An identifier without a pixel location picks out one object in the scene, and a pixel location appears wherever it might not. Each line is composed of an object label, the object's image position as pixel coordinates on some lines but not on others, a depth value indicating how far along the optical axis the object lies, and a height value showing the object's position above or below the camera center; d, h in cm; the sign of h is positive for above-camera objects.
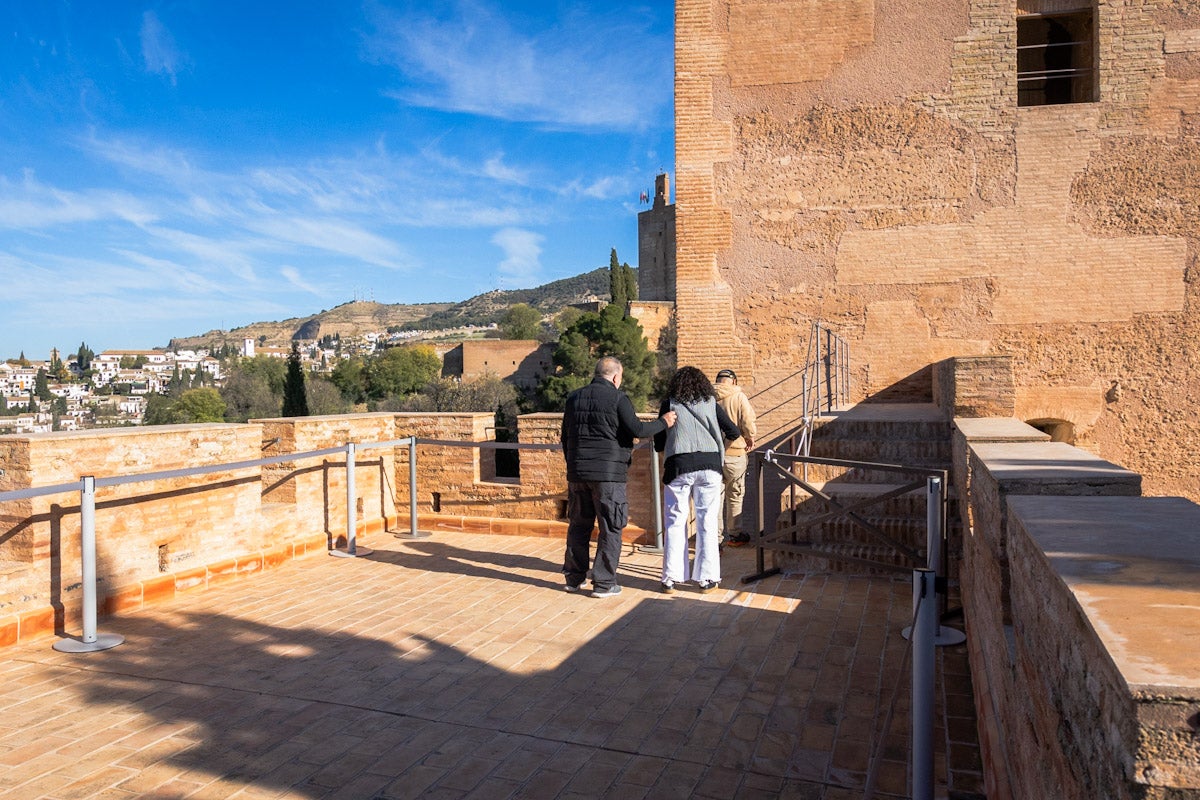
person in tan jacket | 777 -61
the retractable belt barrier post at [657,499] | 754 -99
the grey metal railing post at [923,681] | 290 -104
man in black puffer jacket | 611 -52
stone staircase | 661 -94
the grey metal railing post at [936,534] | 475 -87
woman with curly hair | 615 -70
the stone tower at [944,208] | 1013 +225
